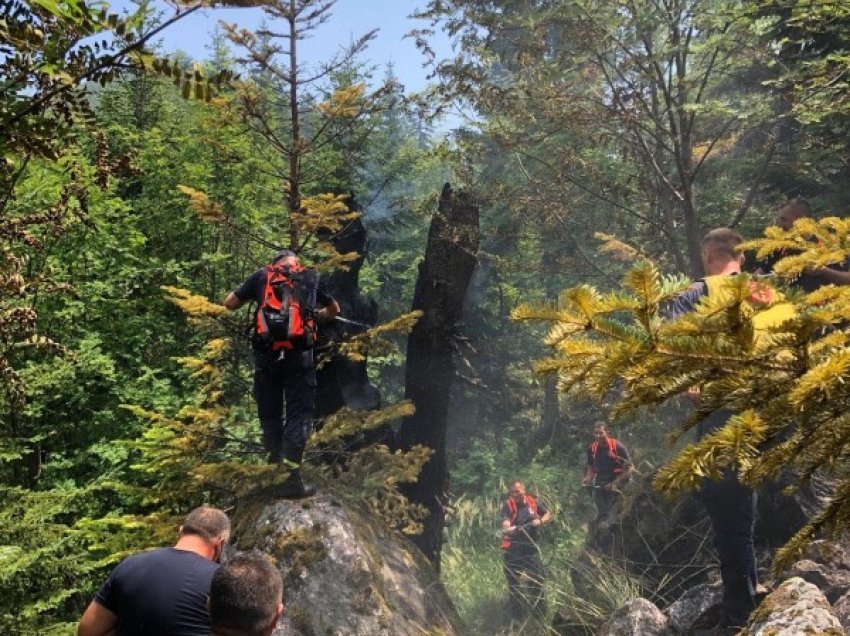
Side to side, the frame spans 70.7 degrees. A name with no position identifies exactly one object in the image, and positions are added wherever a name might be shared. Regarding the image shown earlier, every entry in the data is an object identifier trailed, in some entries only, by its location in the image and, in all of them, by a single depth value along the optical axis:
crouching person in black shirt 2.98
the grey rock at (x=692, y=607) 5.75
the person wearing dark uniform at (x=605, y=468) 12.26
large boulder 5.25
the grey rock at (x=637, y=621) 5.72
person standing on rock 5.28
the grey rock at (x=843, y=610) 4.45
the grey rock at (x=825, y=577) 5.86
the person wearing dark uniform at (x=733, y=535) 5.14
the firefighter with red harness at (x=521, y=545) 11.46
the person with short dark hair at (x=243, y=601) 2.38
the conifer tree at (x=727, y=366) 1.73
